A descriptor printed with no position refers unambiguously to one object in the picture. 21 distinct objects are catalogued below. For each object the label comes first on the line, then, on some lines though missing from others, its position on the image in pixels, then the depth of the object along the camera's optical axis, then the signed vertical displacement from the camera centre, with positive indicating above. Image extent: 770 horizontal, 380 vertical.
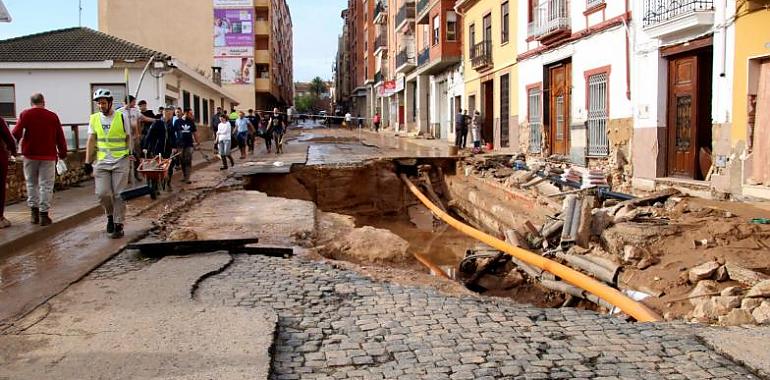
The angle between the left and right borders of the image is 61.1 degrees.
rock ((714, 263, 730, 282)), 6.56 -1.37
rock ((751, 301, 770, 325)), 4.89 -1.34
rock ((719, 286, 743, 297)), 5.96 -1.41
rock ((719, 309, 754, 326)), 5.00 -1.39
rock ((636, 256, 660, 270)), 7.49 -1.42
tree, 123.25 +10.82
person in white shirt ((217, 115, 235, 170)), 16.62 +0.06
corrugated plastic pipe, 5.82 -1.51
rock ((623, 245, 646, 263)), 7.72 -1.37
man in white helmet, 7.48 -0.12
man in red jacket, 7.86 -0.07
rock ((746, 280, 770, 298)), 5.55 -1.31
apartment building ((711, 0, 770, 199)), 9.87 +0.44
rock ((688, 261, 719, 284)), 6.66 -1.36
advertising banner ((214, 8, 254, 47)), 47.88 +8.60
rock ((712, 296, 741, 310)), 5.57 -1.41
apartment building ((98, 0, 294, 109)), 45.22 +7.97
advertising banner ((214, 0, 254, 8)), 47.84 +10.37
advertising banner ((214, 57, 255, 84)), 49.00 +5.50
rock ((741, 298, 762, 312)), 5.37 -1.37
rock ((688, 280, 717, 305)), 6.25 -1.48
